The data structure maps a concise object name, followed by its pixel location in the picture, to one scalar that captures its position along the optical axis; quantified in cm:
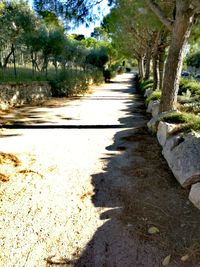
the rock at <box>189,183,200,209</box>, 235
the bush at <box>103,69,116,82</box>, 2366
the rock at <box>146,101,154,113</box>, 718
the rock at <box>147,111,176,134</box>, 467
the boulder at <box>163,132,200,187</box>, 261
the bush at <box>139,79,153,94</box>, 1208
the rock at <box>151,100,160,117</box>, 594
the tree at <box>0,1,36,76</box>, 886
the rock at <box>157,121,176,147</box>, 383
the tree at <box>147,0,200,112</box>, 448
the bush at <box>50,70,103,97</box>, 1172
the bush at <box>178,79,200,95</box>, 781
